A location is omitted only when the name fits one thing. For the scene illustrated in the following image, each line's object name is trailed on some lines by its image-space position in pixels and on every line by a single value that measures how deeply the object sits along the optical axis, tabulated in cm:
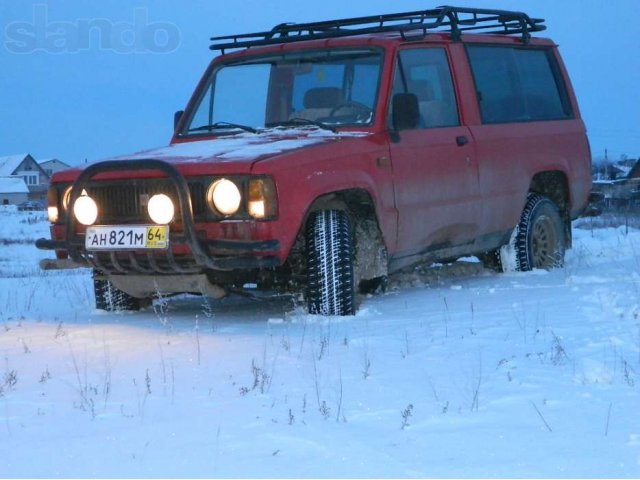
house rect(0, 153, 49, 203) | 10450
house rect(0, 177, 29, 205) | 9175
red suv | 655
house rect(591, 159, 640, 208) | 2994
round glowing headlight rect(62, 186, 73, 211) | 713
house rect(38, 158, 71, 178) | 11419
